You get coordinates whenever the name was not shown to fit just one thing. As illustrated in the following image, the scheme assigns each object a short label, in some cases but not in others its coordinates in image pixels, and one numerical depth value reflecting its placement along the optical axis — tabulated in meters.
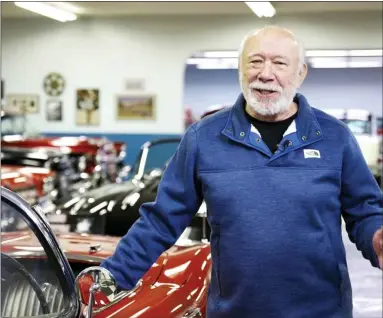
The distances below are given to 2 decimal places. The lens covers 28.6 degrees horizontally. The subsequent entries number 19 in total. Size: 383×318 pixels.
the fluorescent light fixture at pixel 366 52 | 14.71
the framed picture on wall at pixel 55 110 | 15.46
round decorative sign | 15.40
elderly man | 2.25
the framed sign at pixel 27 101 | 15.55
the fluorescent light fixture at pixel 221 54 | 15.24
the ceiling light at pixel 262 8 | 11.46
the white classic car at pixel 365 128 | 12.42
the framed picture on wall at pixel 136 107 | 15.05
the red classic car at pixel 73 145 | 11.28
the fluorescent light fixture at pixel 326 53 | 14.74
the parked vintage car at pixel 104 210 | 5.23
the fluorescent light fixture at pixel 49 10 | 12.28
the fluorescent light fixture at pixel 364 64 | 17.51
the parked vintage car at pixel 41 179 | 7.78
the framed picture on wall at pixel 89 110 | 15.30
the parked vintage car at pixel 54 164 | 9.36
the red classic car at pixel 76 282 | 2.39
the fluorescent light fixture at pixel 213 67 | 18.98
